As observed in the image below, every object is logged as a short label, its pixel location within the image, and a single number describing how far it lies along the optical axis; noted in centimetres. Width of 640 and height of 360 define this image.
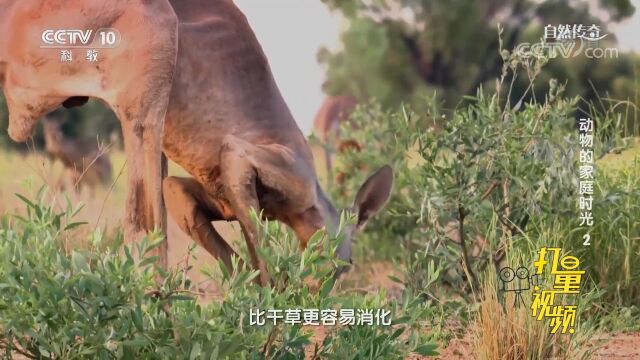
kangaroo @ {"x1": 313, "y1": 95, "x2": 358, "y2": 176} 1727
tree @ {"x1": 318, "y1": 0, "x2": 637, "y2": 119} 1097
